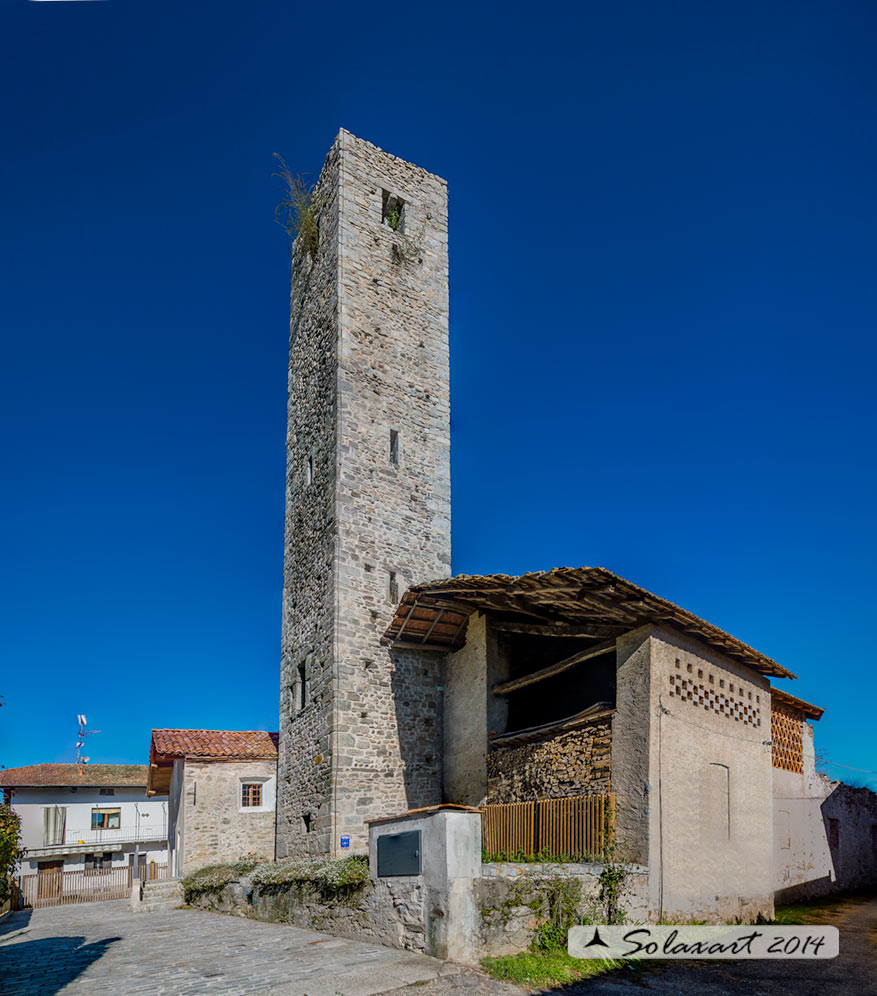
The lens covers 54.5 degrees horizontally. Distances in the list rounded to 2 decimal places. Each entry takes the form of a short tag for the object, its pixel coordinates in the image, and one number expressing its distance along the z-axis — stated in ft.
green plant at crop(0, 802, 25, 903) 37.14
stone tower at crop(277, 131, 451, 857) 53.78
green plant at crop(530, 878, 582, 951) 30.81
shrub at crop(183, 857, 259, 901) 54.75
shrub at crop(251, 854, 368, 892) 36.72
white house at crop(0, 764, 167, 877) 126.00
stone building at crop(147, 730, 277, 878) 68.33
